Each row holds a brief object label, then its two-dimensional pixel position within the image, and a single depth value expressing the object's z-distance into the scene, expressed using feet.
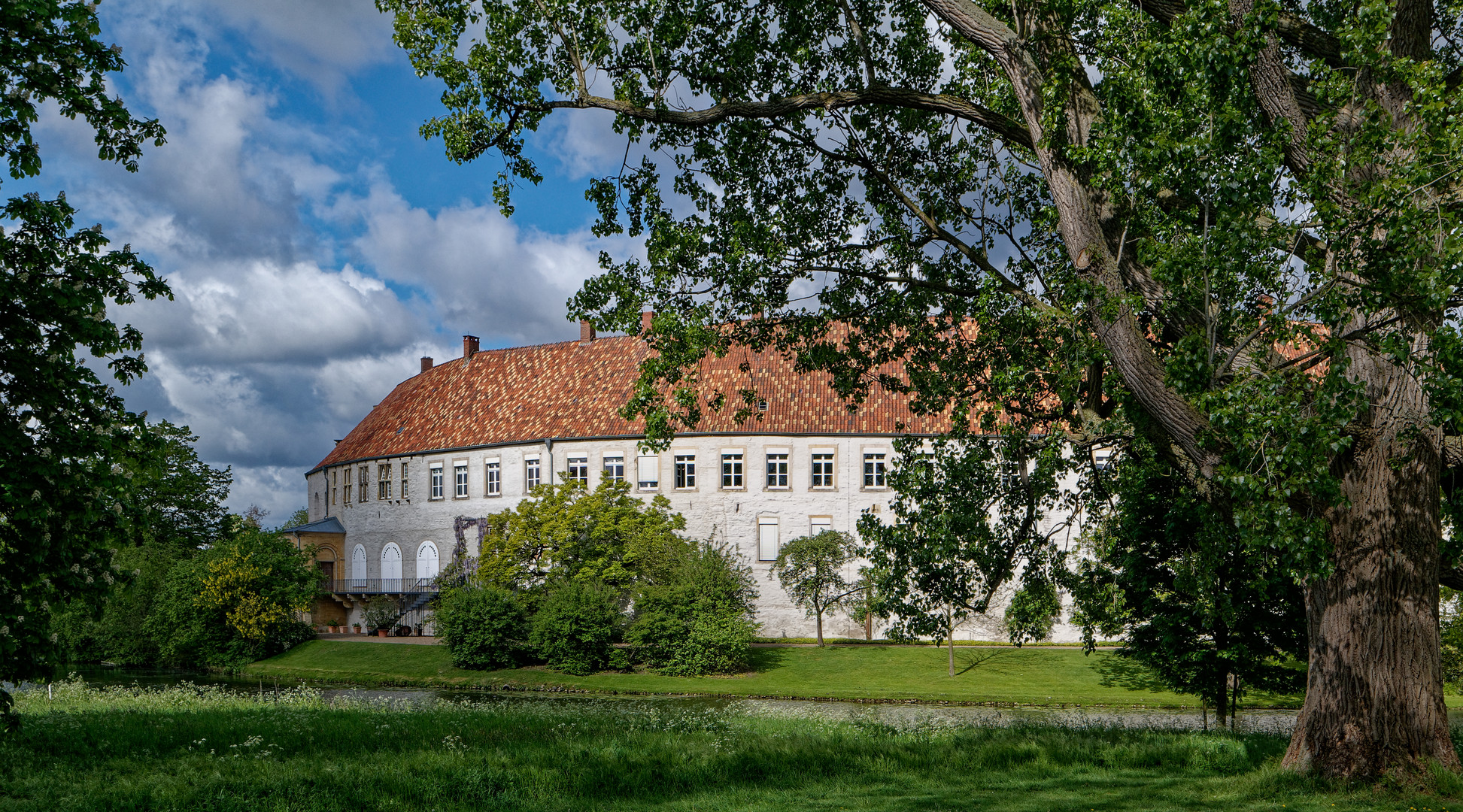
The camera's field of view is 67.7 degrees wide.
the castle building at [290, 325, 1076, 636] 140.36
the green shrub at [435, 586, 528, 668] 117.70
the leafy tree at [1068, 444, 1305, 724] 49.90
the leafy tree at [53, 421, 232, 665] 36.09
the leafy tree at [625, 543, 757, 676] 113.39
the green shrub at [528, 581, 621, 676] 114.42
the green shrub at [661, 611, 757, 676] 112.78
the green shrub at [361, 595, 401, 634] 152.76
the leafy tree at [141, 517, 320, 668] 134.10
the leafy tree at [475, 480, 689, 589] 124.16
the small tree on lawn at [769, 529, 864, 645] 125.90
